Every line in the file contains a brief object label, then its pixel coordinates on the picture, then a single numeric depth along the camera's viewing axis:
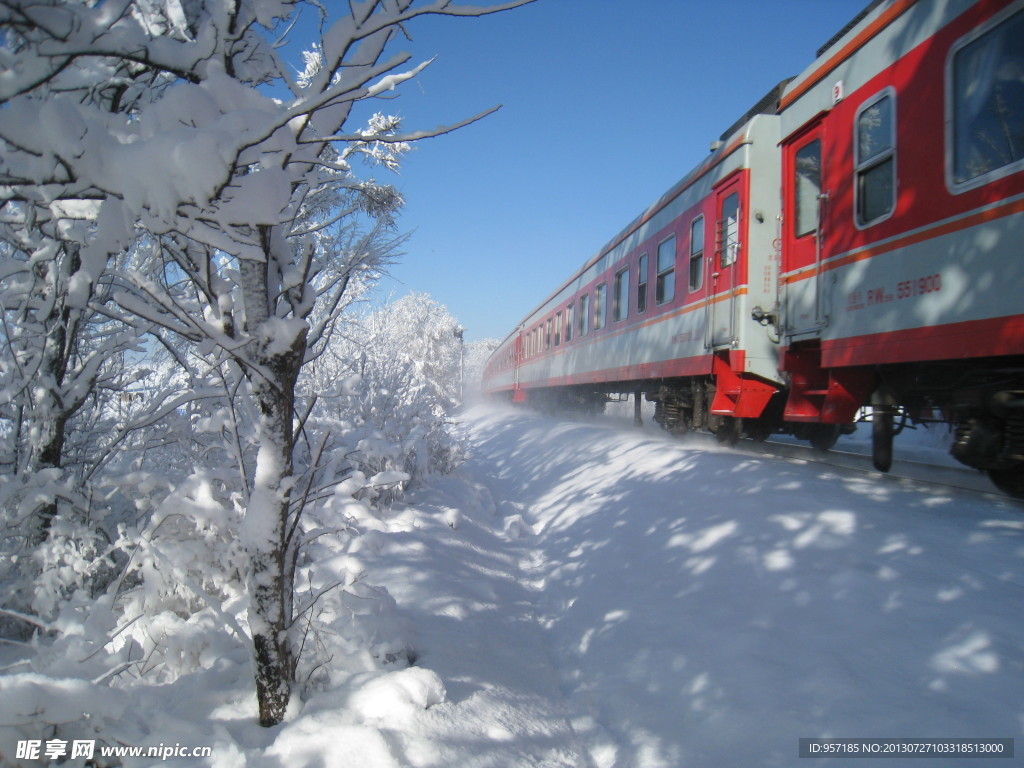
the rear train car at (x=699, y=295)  5.98
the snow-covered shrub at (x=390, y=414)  6.07
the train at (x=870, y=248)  3.36
